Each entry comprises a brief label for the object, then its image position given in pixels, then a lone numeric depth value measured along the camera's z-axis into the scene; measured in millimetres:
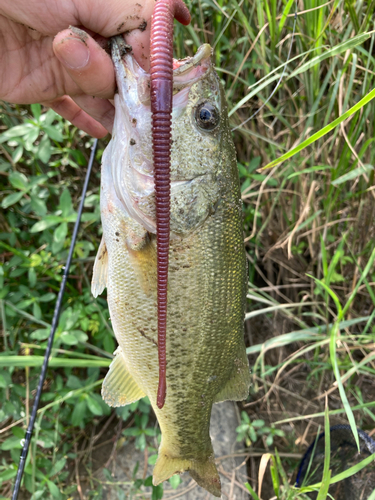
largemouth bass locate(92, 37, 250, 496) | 233
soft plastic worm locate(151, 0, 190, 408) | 181
